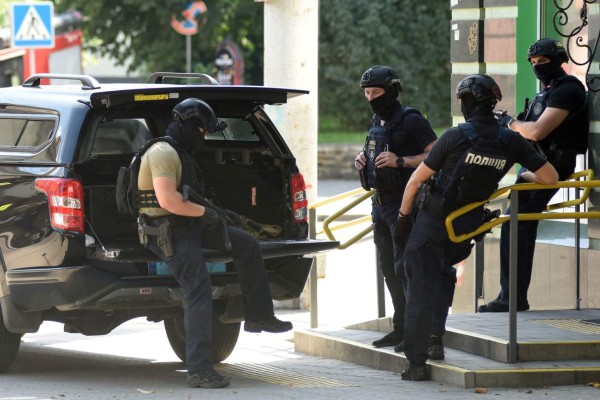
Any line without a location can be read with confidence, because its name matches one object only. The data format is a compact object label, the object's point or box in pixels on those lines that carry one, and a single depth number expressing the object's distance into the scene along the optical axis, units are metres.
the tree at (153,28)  63.41
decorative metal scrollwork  19.62
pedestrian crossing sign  40.56
